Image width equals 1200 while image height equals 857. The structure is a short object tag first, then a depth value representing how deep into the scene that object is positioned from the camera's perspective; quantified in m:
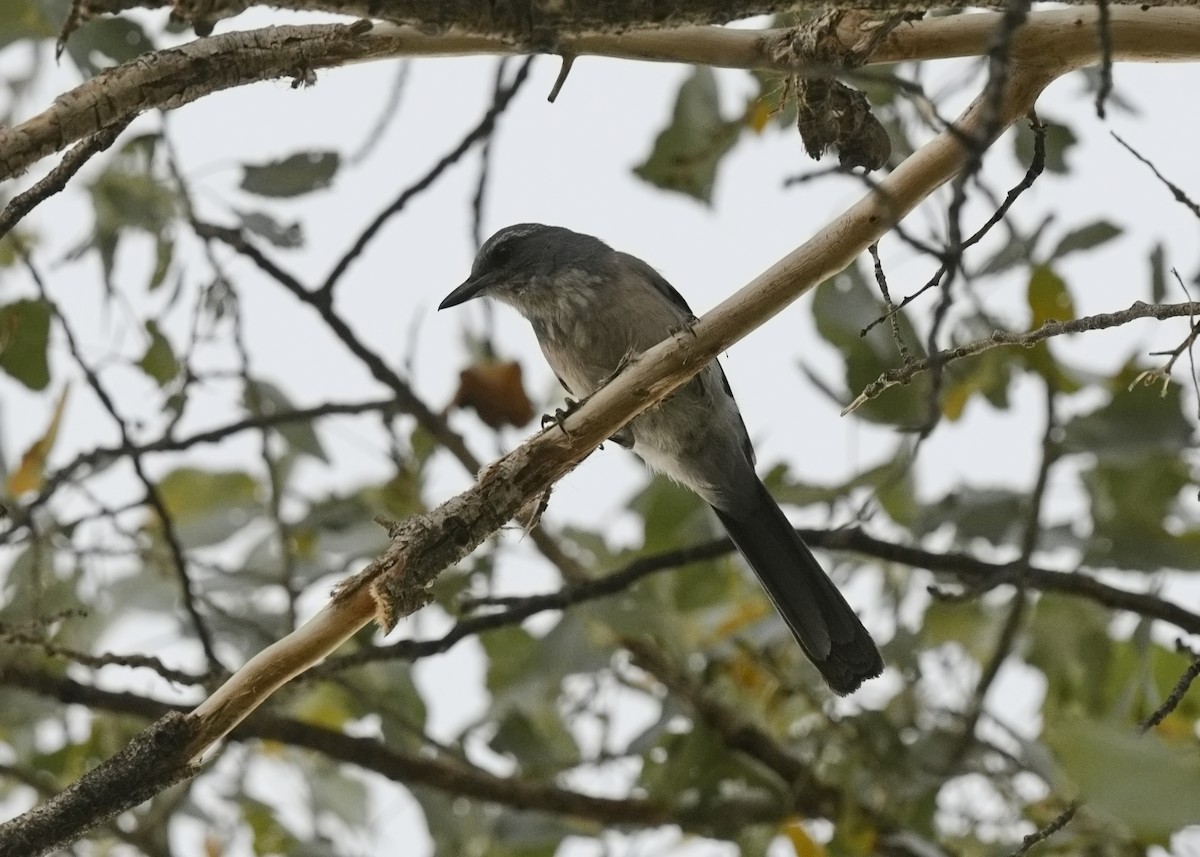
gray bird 6.16
